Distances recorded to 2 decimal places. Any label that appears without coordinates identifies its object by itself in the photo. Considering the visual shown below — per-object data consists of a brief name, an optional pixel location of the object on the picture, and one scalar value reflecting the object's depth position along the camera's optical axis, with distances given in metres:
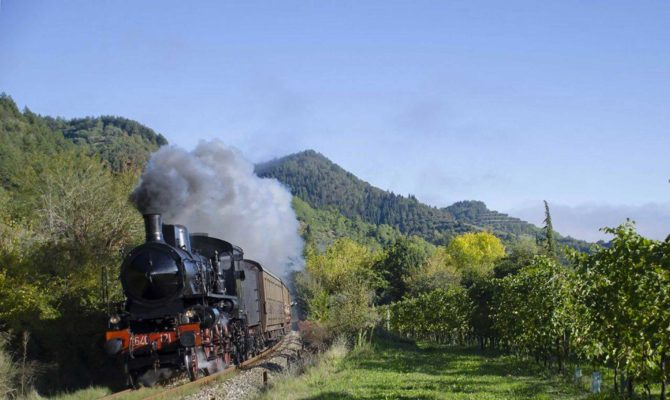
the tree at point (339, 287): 39.56
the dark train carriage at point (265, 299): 26.38
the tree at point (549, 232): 81.34
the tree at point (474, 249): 117.50
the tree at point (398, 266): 83.81
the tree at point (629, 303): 11.92
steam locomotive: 18.48
